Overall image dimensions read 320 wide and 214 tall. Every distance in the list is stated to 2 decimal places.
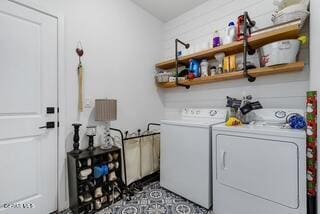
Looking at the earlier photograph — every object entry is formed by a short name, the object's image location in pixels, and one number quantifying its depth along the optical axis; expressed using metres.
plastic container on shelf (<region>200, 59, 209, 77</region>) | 2.42
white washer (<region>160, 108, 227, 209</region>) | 1.87
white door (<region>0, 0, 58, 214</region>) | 1.55
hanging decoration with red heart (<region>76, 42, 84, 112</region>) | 2.01
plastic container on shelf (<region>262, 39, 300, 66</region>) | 1.60
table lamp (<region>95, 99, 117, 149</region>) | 1.99
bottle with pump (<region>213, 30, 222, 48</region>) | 2.22
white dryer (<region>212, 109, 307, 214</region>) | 1.34
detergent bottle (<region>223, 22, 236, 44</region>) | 2.08
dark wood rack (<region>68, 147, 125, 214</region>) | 1.75
